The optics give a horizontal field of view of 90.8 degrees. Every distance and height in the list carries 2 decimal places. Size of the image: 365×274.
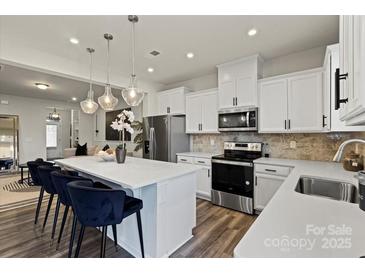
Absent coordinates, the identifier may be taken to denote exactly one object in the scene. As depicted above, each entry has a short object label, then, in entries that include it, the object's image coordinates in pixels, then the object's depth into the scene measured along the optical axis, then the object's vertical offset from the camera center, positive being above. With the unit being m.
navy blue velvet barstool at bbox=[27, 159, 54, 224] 2.61 -0.55
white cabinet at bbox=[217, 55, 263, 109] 3.14 +0.99
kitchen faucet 1.21 -0.13
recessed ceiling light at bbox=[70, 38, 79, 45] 2.56 +1.37
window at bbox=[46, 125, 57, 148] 8.30 +0.02
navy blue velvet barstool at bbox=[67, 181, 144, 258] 1.40 -0.56
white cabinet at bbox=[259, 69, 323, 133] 2.62 +0.51
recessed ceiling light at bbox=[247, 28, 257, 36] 2.37 +1.38
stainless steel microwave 3.16 +0.29
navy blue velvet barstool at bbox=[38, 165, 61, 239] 2.22 -0.55
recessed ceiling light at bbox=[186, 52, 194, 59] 3.09 +1.41
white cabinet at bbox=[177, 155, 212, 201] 3.49 -0.84
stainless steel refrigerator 3.94 -0.04
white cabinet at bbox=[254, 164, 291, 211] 2.65 -0.70
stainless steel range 2.94 -0.72
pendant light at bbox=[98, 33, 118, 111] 2.87 +0.56
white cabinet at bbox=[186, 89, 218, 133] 3.76 +0.52
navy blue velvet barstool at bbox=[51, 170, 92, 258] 1.80 -0.53
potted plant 2.60 +0.11
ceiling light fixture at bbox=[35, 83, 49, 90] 4.97 +1.40
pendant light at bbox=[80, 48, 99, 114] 3.14 +0.53
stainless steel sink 1.52 -0.50
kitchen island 1.78 -0.73
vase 2.60 -0.28
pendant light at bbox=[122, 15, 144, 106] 2.50 +0.58
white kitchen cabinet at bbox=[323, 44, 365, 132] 1.91 +0.52
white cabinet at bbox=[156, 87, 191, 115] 4.25 +0.85
